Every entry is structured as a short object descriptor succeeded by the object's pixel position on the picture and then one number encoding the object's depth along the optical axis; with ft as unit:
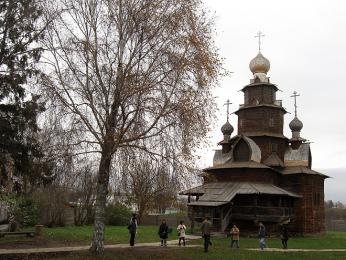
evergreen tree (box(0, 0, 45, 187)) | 63.16
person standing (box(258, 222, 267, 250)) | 74.69
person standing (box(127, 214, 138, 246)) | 70.91
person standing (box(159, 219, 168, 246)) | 71.71
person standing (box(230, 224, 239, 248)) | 75.44
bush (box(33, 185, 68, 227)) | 117.29
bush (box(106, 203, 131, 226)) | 141.69
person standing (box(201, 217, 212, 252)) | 66.85
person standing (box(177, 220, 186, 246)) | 74.64
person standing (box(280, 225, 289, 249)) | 78.79
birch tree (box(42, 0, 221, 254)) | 54.90
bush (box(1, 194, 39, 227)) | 90.64
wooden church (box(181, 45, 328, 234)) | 103.65
